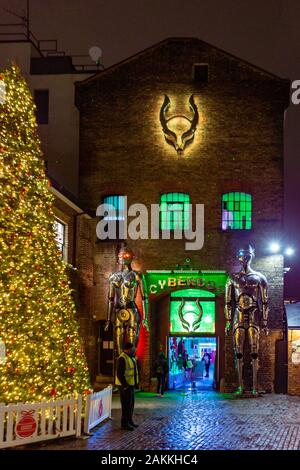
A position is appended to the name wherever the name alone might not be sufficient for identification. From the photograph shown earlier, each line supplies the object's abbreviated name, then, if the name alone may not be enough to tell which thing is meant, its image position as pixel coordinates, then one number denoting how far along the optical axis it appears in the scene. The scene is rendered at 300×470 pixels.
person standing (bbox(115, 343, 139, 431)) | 15.88
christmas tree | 13.34
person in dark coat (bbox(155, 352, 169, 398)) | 24.70
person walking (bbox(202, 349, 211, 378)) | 28.94
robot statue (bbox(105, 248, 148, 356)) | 24.12
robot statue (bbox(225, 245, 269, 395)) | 24.11
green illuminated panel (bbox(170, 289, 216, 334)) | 27.28
